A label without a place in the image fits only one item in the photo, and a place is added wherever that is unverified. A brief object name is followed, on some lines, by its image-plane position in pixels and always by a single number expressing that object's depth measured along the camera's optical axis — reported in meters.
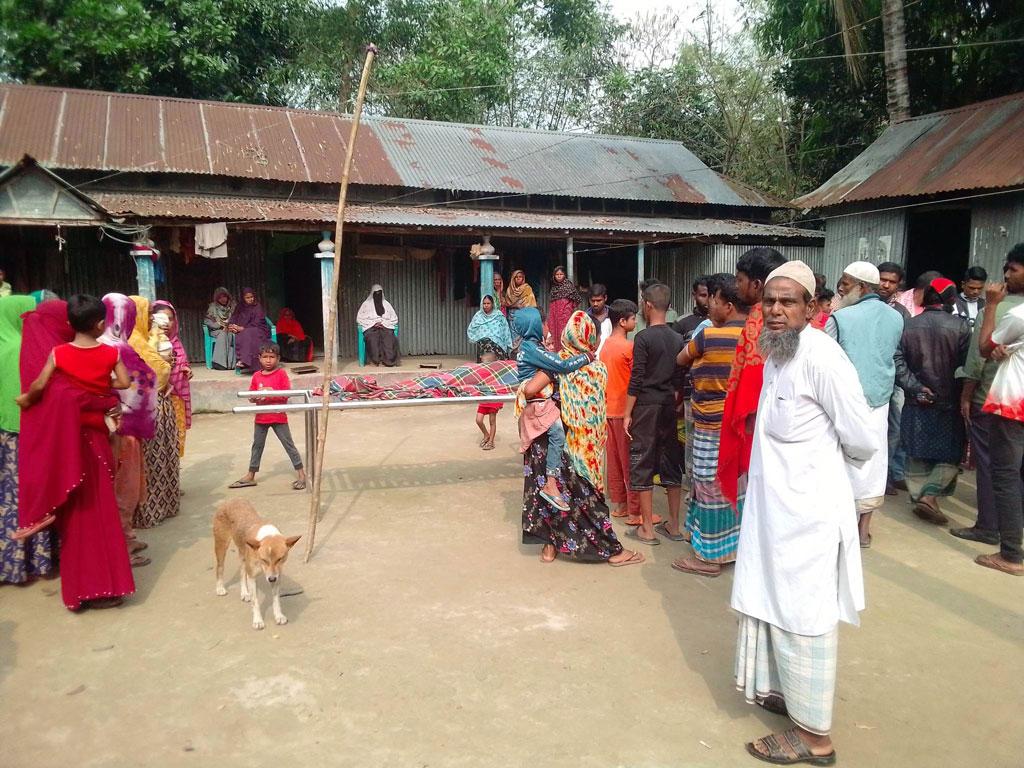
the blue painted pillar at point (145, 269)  10.02
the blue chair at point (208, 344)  11.73
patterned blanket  5.71
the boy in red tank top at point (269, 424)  5.96
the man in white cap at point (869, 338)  4.77
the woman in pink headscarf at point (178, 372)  5.32
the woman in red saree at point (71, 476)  3.58
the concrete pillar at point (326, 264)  10.89
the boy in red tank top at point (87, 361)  3.59
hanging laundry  10.27
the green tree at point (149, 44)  15.20
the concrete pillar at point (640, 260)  13.23
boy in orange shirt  5.06
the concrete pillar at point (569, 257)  12.57
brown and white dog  3.40
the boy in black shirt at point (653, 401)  4.55
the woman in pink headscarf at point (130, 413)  4.14
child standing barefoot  7.25
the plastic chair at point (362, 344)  12.43
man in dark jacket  5.29
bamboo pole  4.35
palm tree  13.35
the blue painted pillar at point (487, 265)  12.17
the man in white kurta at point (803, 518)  2.46
